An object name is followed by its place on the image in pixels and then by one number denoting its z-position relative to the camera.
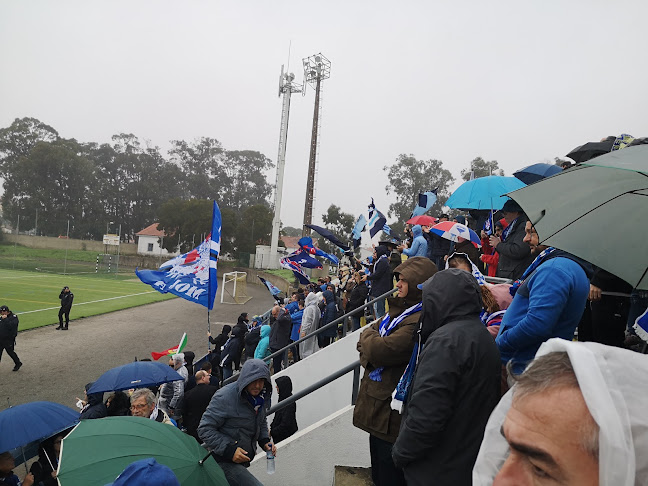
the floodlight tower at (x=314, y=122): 43.91
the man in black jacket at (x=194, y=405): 5.32
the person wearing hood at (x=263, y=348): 9.51
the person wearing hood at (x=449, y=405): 2.10
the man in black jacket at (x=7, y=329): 10.96
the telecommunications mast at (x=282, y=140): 47.94
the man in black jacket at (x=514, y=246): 3.98
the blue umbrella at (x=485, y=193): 5.39
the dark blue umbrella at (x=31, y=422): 3.55
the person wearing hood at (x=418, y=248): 6.96
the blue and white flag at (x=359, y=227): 11.74
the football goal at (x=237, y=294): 28.78
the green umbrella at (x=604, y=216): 2.11
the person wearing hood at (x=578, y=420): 0.75
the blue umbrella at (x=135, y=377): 4.89
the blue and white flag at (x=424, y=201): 8.84
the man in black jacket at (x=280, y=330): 9.13
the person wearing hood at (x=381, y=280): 7.82
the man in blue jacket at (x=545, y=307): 2.37
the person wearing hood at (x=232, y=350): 9.18
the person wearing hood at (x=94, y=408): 4.55
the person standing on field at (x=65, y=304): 16.94
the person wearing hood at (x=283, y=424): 4.83
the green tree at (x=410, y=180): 47.47
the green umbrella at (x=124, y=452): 2.48
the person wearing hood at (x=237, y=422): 3.31
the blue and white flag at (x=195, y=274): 7.02
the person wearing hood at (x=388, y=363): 2.82
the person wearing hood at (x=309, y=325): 9.26
